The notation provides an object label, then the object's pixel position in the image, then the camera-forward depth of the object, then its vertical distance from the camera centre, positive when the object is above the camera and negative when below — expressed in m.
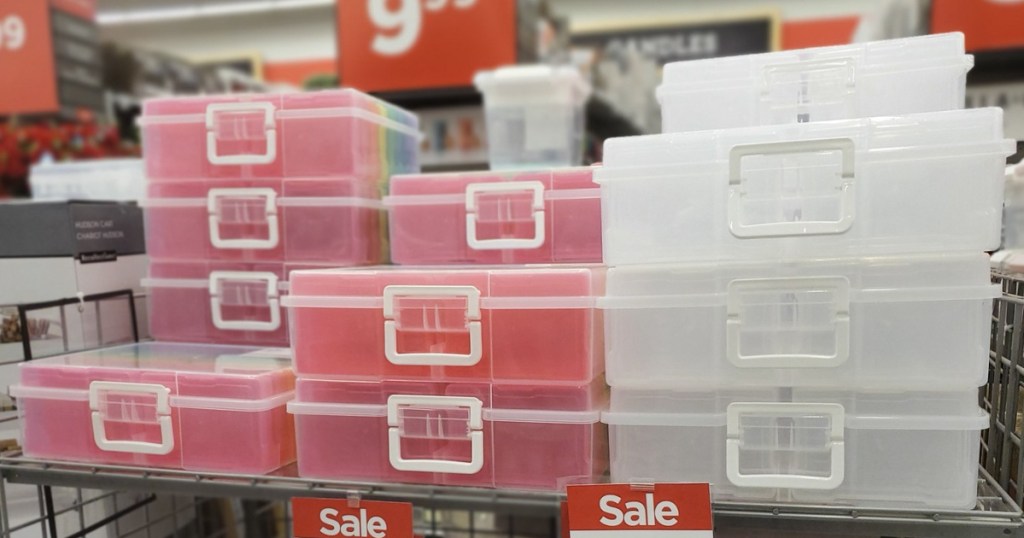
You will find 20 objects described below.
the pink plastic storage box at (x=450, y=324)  0.75 -0.12
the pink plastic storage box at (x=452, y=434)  0.76 -0.25
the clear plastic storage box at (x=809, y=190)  0.65 +0.01
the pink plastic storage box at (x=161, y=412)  0.83 -0.23
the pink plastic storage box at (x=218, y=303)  1.00 -0.12
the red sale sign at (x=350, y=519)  0.75 -0.33
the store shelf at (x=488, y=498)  0.66 -0.30
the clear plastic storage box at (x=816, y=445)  0.67 -0.24
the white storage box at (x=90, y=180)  1.63 +0.10
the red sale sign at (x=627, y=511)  0.70 -0.30
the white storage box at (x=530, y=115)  1.52 +0.20
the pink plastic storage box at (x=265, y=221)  0.98 -0.01
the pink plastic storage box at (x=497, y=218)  0.91 -0.01
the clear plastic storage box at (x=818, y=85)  0.80 +0.13
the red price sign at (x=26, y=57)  2.29 +0.53
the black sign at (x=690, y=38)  3.99 +0.96
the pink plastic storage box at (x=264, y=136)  0.97 +0.11
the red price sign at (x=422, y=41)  1.85 +0.44
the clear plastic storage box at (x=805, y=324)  0.66 -0.12
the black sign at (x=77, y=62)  2.36 +0.54
